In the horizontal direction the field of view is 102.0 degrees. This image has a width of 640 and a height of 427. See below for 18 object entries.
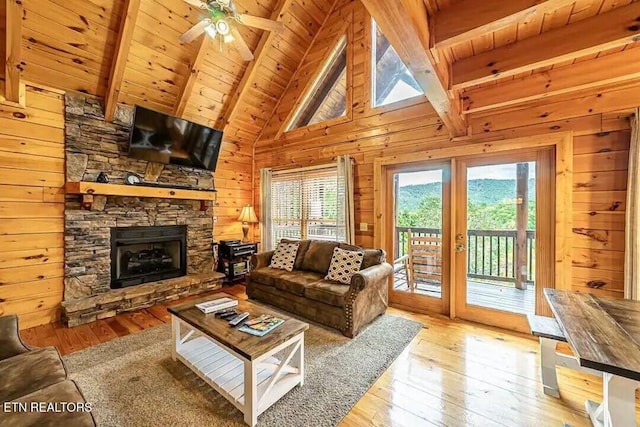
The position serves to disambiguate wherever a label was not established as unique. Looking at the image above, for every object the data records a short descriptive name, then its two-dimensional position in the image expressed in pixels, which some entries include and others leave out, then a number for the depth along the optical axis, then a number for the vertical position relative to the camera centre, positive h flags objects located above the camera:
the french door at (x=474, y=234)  2.84 -0.27
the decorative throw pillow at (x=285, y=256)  3.86 -0.65
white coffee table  1.67 -1.18
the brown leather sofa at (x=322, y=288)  2.81 -0.92
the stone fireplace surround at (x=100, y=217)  3.29 -0.05
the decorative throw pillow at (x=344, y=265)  3.21 -0.67
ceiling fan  2.17 +1.73
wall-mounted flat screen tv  3.61 +1.11
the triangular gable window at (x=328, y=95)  4.39 +2.11
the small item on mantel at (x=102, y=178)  3.46 +0.47
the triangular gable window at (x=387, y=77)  3.71 +2.04
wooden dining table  1.13 -0.64
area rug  1.71 -1.33
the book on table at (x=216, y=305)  2.26 -0.84
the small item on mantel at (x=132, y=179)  3.75 +0.50
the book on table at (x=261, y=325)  1.90 -0.86
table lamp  5.14 -0.08
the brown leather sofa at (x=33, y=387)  1.08 -0.86
